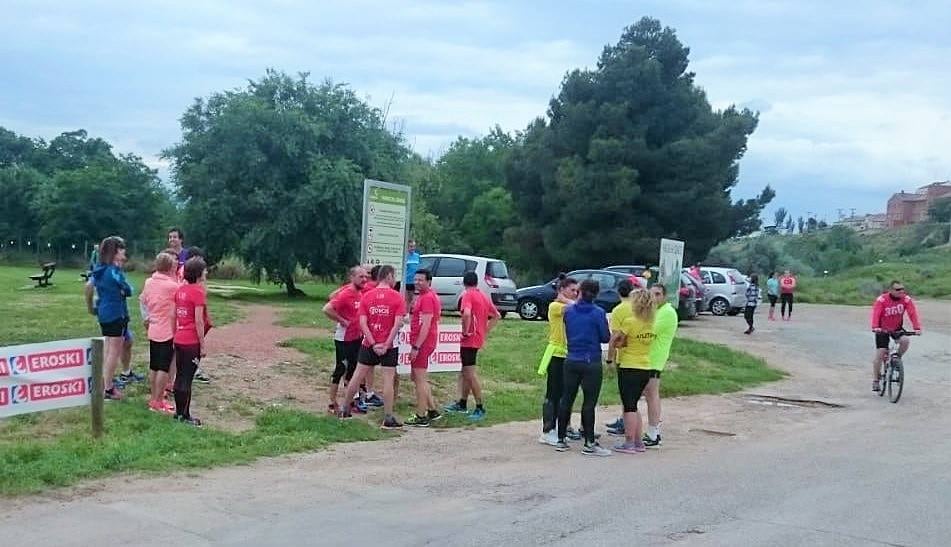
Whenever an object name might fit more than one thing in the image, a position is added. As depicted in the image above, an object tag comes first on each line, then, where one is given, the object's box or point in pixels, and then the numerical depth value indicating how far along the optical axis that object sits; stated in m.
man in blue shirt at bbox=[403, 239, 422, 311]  19.33
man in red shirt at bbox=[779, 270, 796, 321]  31.20
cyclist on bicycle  15.77
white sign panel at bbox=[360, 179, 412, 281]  12.91
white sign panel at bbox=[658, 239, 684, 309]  19.03
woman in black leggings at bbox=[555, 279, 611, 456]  10.24
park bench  31.50
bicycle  15.51
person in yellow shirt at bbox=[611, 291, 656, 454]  10.55
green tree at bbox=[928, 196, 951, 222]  93.51
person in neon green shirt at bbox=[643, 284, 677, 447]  10.80
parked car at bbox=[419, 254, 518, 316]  26.25
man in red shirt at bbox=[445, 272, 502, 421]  12.02
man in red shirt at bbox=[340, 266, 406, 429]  10.99
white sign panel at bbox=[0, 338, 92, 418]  8.70
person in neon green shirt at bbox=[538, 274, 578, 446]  10.80
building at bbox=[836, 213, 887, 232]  132.43
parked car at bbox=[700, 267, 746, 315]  32.19
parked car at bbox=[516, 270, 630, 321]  26.06
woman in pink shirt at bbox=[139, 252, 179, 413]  10.58
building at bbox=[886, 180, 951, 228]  122.54
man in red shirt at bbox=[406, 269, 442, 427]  11.65
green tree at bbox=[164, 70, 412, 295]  29.92
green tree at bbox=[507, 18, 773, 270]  43.12
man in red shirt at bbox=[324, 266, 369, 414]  11.52
